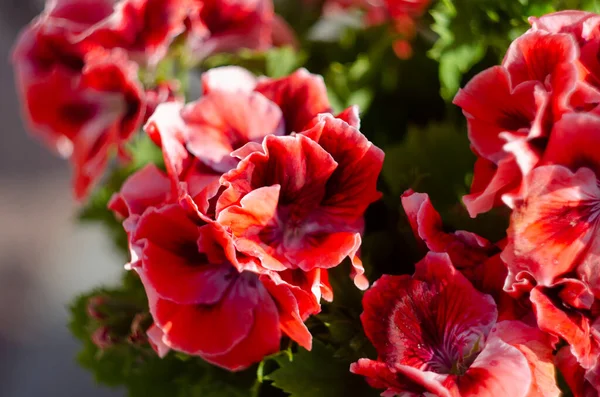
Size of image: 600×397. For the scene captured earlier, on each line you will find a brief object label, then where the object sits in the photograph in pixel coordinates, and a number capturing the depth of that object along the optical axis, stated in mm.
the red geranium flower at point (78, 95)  619
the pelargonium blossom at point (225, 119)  547
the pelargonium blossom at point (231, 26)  649
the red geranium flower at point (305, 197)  521
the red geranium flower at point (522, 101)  499
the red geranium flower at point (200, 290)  535
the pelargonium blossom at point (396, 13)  656
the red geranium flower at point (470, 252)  518
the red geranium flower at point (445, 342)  500
